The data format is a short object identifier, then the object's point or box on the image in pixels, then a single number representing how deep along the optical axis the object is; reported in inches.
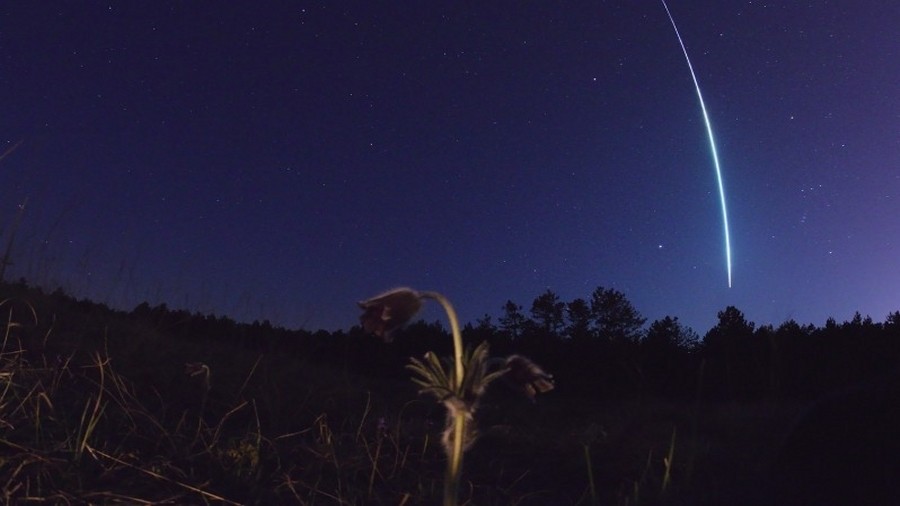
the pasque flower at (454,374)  9.9
